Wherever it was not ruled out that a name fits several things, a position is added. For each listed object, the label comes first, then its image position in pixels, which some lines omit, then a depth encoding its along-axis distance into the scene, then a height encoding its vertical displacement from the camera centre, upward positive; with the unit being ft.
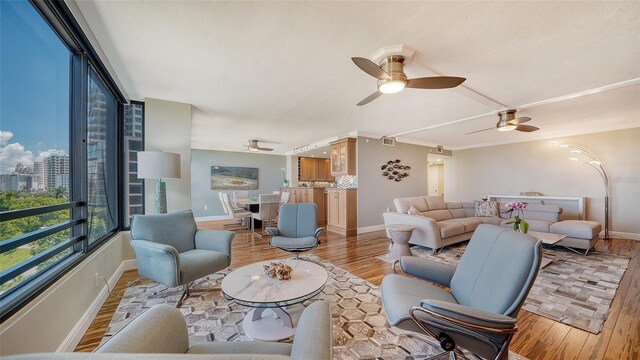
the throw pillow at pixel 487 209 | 16.39 -1.95
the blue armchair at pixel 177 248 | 6.89 -2.22
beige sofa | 12.91 -2.42
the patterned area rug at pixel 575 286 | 6.97 -3.89
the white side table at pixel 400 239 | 11.61 -2.83
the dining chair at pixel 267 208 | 17.48 -1.99
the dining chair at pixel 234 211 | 18.45 -2.36
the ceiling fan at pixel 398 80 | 6.74 +2.91
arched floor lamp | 16.07 +1.26
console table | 16.88 -1.52
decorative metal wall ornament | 19.93 +0.94
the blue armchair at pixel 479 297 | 3.95 -2.25
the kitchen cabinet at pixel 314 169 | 29.16 +1.48
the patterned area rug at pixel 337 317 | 5.61 -3.89
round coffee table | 5.25 -2.54
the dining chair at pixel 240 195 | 24.65 -1.43
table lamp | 8.77 +0.61
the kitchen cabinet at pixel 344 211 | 17.87 -2.33
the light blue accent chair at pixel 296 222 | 11.26 -1.96
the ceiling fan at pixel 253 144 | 20.77 +3.20
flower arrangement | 10.43 -1.85
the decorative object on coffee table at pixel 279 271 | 6.15 -2.35
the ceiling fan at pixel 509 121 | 11.92 +2.97
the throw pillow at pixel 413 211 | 14.15 -1.81
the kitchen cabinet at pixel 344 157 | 18.34 +1.92
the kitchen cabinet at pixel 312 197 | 22.12 -1.55
